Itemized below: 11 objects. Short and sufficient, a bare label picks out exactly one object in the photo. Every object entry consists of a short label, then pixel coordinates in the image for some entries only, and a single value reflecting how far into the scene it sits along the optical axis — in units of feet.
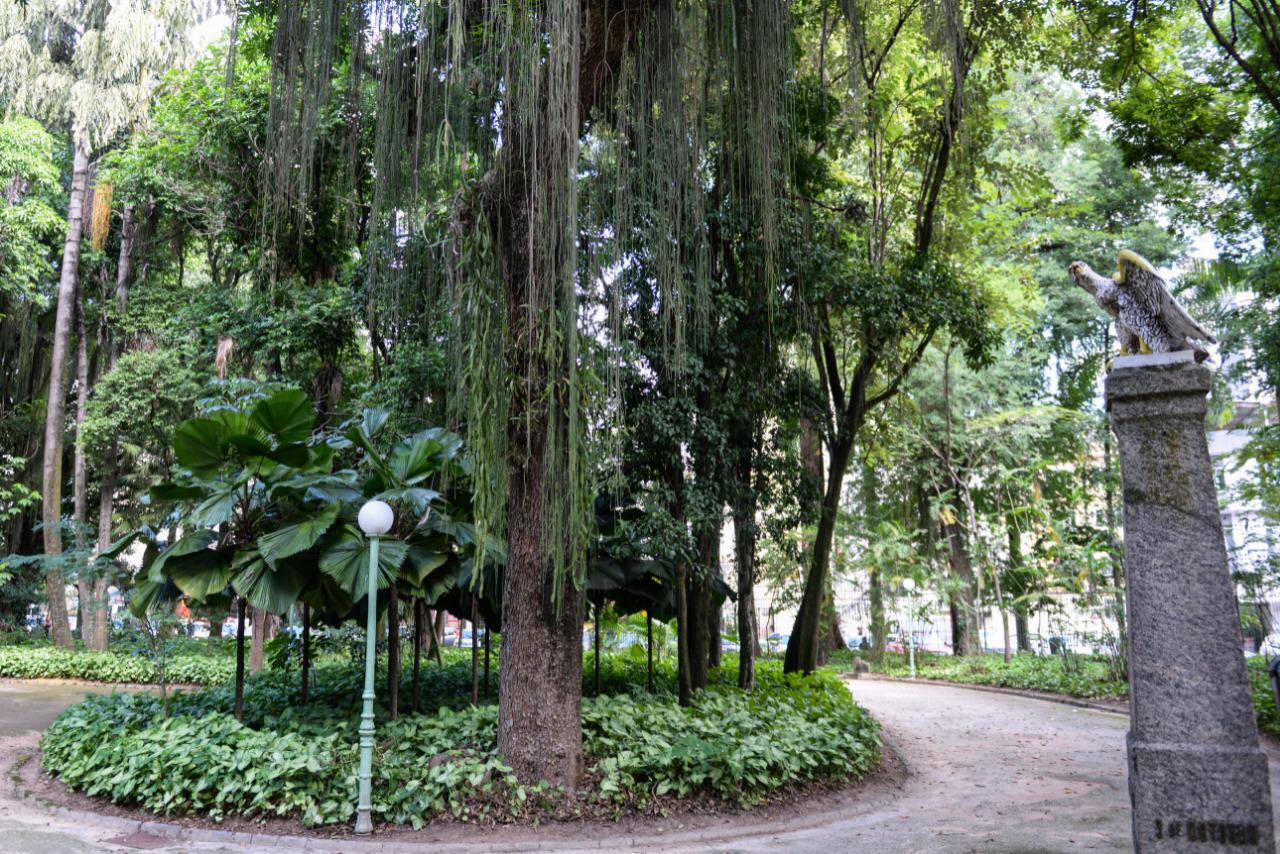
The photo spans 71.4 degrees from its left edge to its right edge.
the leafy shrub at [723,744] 22.52
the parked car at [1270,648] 48.16
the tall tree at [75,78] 54.60
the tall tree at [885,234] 34.73
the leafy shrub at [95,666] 50.75
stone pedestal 12.35
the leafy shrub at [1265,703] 33.53
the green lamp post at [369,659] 20.49
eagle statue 14.37
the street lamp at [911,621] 67.25
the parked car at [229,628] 92.51
